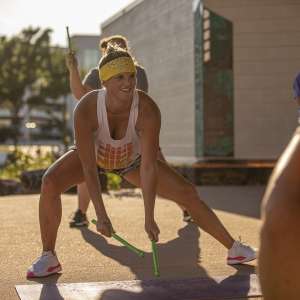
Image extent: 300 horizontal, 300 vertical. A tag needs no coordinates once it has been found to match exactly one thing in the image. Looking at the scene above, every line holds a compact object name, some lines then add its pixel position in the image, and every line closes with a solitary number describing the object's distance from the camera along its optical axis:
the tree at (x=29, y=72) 41.34
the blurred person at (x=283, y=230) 2.14
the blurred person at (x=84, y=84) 5.45
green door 10.98
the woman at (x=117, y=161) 3.88
